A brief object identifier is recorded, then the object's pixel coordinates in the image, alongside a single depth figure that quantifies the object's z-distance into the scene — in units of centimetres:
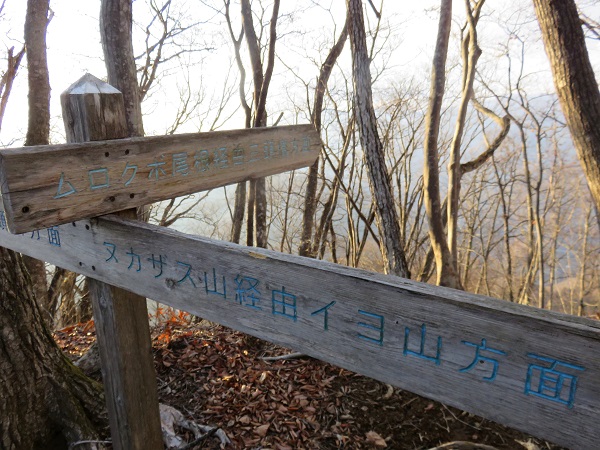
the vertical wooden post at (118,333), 158
